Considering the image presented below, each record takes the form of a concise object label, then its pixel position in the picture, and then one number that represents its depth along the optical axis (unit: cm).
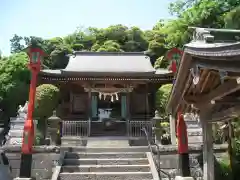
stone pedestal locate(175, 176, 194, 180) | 916
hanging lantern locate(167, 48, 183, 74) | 1002
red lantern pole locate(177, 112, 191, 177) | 936
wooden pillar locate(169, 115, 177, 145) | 1288
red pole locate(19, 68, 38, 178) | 913
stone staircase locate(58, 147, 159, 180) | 927
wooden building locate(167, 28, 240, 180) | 335
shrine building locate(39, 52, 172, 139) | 1534
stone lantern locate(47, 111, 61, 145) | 1246
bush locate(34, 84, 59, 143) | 1625
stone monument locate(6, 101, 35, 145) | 1183
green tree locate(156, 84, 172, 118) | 1590
